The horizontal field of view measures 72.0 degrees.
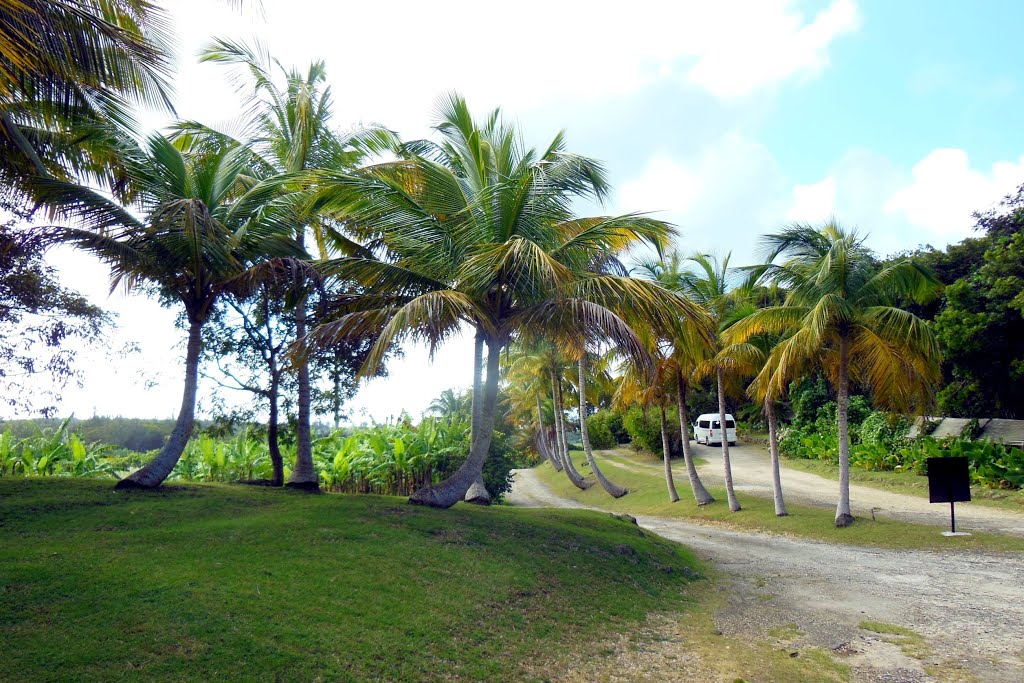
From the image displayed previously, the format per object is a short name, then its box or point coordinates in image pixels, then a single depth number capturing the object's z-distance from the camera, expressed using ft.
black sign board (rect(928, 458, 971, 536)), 48.42
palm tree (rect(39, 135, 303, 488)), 33.53
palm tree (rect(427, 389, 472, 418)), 156.76
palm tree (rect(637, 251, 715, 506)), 64.95
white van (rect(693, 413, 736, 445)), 127.34
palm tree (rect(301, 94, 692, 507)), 35.65
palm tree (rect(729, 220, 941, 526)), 50.75
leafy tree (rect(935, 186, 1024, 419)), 68.39
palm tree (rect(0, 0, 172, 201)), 23.24
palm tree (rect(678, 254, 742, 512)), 65.10
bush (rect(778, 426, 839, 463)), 100.22
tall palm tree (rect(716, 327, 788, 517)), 61.22
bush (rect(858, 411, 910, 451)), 87.51
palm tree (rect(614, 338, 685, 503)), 70.54
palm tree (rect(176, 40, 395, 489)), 42.16
